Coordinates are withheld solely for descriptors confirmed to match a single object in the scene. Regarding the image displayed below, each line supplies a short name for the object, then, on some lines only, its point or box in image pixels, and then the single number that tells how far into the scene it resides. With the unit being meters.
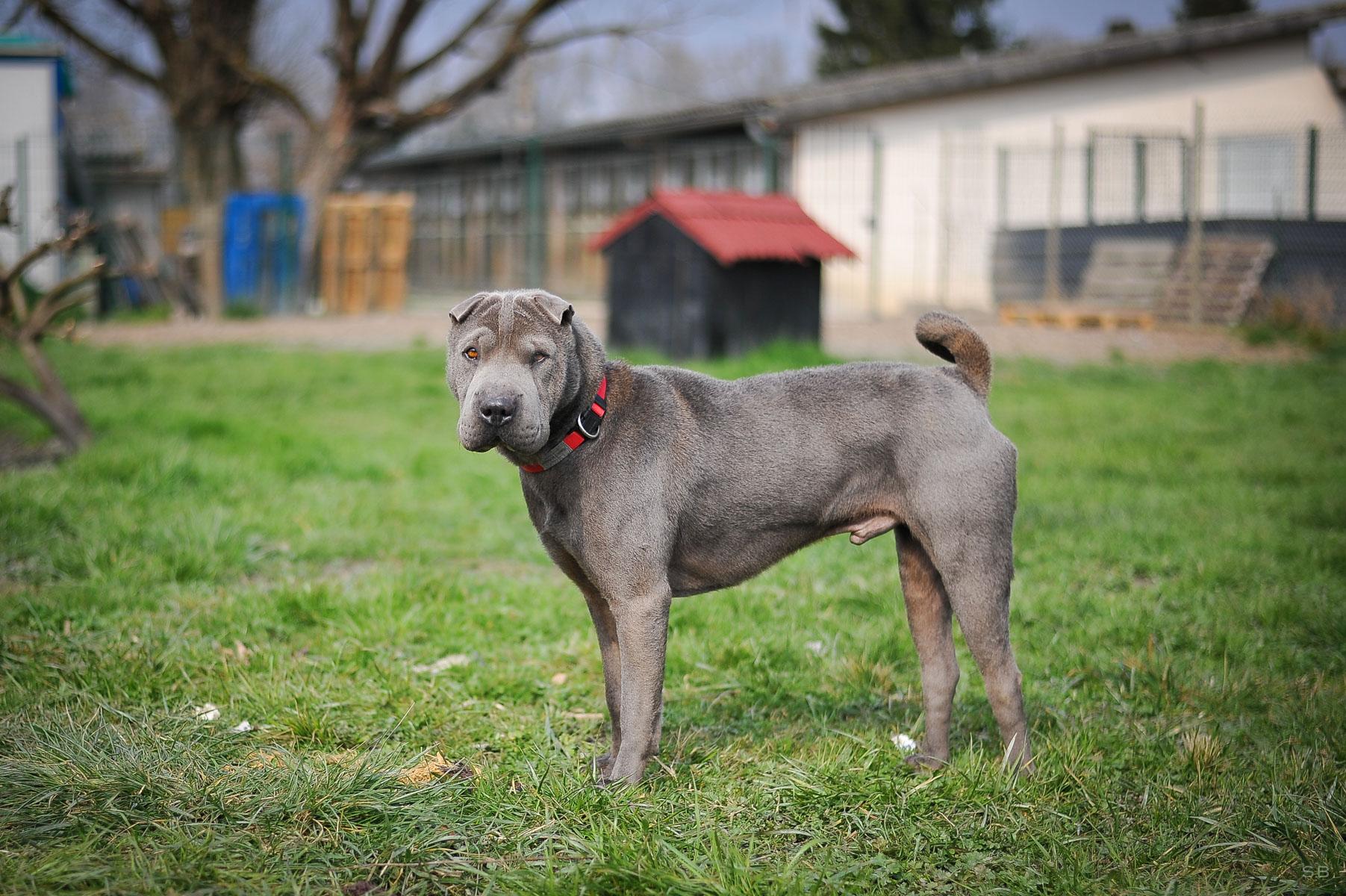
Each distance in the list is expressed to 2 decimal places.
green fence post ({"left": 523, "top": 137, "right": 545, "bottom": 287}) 21.25
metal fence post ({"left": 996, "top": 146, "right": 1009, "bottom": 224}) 21.64
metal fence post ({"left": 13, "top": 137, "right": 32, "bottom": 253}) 17.61
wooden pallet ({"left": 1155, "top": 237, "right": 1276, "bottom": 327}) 17.59
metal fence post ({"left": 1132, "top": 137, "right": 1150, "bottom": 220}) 20.42
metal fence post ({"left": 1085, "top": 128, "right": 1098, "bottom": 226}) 20.38
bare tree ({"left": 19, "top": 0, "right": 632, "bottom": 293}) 20.72
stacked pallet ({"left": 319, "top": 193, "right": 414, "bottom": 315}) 21.23
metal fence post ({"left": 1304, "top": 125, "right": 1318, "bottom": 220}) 18.12
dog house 11.34
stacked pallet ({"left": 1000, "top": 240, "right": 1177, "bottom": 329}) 18.47
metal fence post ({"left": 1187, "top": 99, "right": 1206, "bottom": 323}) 16.33
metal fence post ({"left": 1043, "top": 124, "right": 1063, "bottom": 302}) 19.36
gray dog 3.33
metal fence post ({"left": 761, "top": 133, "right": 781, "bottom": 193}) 18.50
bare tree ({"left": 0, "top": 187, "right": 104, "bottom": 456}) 7.59
